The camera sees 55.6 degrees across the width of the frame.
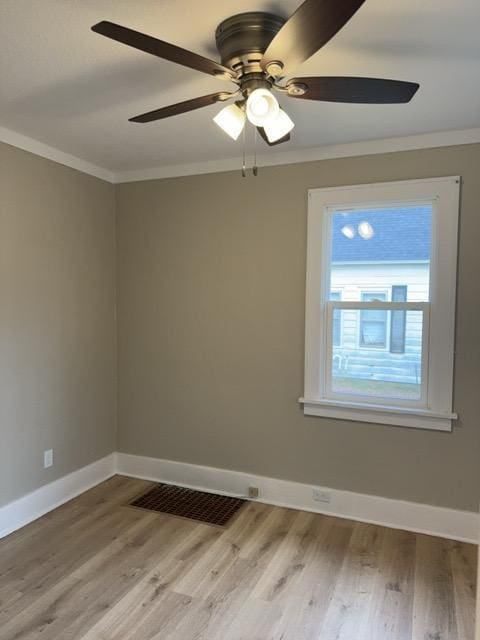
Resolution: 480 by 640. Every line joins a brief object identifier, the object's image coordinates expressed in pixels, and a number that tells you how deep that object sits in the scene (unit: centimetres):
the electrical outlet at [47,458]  307
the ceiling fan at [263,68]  133
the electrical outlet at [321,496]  306
